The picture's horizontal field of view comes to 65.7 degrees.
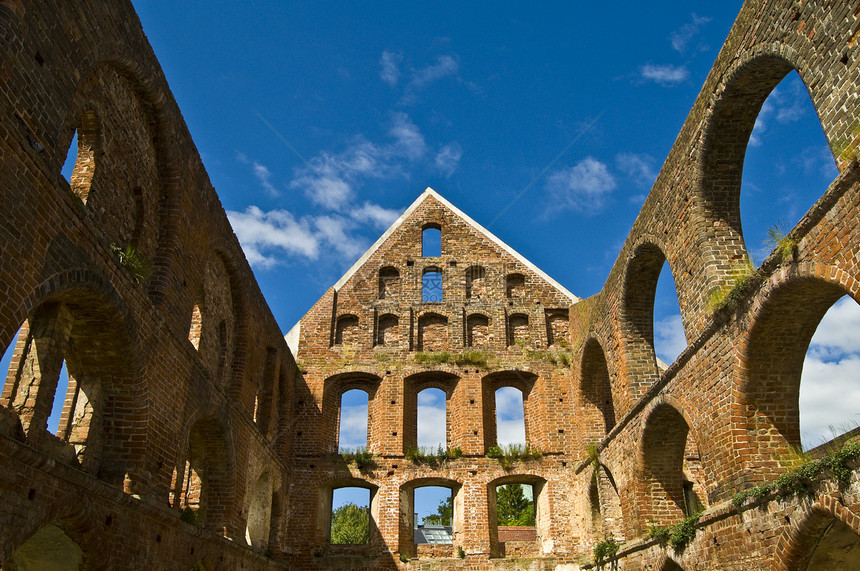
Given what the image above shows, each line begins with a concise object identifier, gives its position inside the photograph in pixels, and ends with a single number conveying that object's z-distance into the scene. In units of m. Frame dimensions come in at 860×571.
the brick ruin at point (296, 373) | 6.56
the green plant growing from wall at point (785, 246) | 7.51
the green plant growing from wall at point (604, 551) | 14.16
